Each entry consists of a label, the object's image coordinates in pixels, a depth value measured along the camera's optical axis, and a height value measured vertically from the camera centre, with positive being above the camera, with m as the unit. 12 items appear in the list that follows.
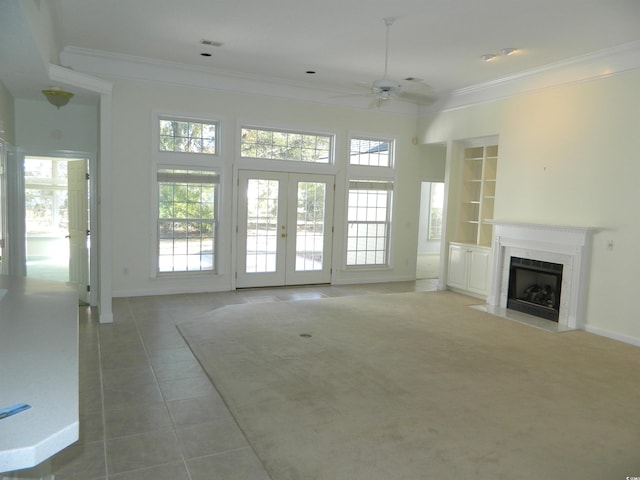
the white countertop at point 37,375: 1.10 -0.58
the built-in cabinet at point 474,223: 7.41 -0.26
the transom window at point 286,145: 7.33 +0.89
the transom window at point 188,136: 6.79 +0.89
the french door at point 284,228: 7.41 -0.46
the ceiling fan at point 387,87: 4.83 +1.21
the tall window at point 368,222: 8.26 -0.33
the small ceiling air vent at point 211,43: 5.60 +1.85
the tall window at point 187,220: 6.84 -0.34
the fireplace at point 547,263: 5.68 -0.69
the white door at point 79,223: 6.04 -0.40
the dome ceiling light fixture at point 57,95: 4.62 +0.95
